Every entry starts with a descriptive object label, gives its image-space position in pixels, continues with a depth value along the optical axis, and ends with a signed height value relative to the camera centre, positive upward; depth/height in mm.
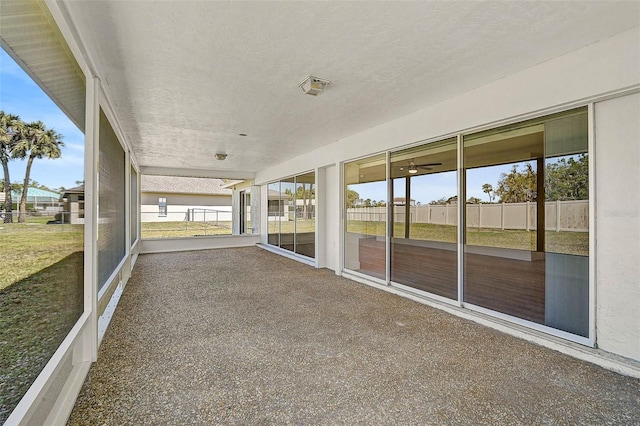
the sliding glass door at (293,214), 7112 -17
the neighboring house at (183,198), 15930 +875
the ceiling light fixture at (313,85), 3084 +1378
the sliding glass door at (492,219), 2773 -59
